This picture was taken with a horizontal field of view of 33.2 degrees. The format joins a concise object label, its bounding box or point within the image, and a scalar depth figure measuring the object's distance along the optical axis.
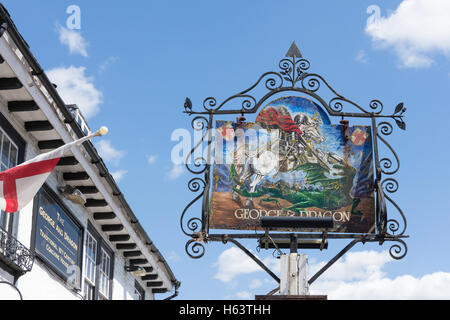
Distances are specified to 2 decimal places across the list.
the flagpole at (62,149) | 10.47
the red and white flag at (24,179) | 10.22
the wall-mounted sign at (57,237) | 14.59
